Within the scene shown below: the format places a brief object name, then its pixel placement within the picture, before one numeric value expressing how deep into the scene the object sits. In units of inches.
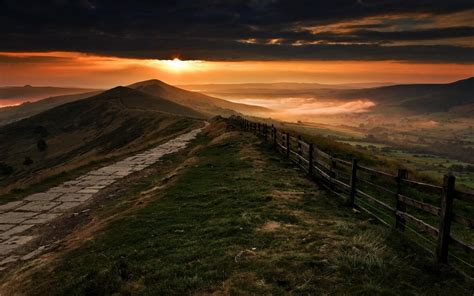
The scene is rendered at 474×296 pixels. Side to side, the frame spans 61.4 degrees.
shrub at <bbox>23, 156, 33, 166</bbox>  4431.6
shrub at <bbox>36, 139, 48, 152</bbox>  5137.8
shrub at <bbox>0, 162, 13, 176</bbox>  4224.9
